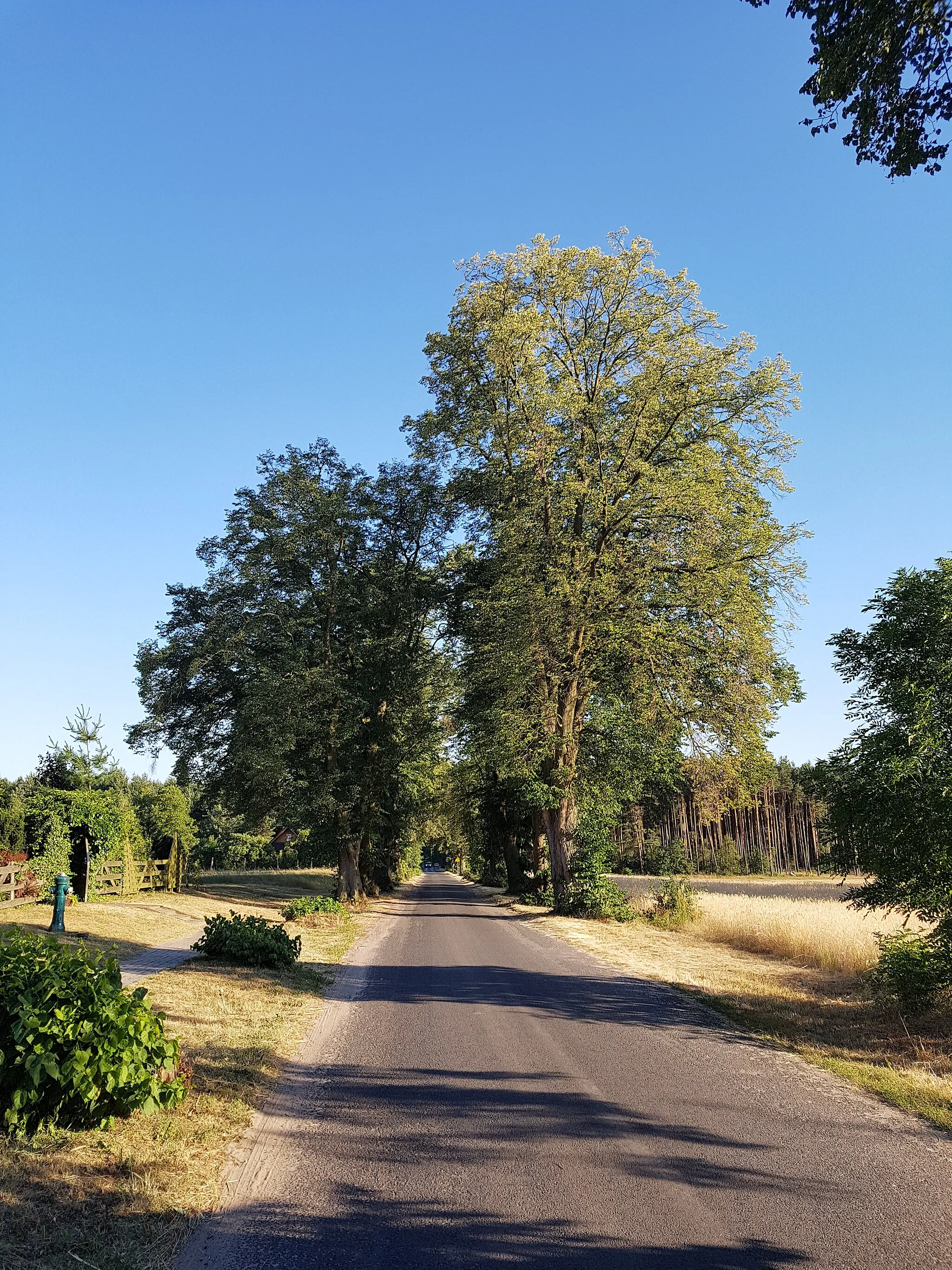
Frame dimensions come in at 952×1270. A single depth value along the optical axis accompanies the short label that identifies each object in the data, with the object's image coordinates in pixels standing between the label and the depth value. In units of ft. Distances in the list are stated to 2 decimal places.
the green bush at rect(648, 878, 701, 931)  69.21
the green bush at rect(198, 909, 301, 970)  41.86
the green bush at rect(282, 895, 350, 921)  70.79
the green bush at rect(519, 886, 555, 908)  87.56
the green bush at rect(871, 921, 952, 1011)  28.25
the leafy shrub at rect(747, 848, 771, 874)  230.27
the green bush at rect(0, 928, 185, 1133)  16.14
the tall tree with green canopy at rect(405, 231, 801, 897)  72.79
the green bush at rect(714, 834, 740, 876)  223.51
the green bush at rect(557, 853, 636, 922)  74.95
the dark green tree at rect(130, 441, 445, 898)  83.41
